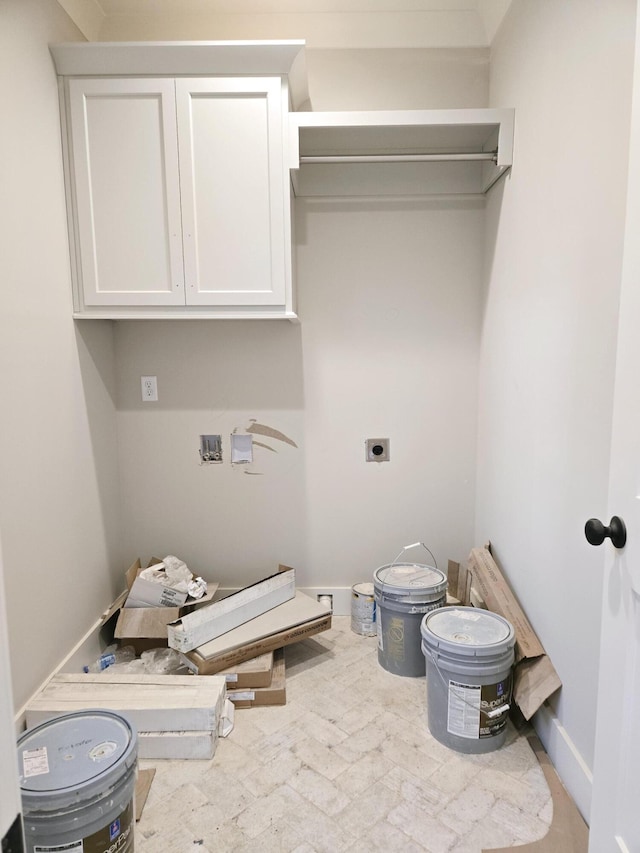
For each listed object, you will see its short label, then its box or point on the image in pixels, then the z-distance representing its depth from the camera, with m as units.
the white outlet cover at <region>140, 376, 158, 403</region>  2.77
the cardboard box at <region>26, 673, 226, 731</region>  1.89
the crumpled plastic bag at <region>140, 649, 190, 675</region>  2.30
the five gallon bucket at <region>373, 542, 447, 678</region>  2.29
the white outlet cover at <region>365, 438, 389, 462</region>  2.83
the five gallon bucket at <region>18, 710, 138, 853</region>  1.23
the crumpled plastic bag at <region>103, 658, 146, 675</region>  2.28
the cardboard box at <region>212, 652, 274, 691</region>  2.17
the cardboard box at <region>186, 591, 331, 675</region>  2.17
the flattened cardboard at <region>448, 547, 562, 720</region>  1.84
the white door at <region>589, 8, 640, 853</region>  1.05
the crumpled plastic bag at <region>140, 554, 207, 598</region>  2.52
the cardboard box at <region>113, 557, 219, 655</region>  2.38
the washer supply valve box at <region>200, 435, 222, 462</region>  2.82
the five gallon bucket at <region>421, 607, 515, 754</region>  1.83
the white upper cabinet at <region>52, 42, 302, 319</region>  2.16
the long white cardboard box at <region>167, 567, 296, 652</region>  2.20
